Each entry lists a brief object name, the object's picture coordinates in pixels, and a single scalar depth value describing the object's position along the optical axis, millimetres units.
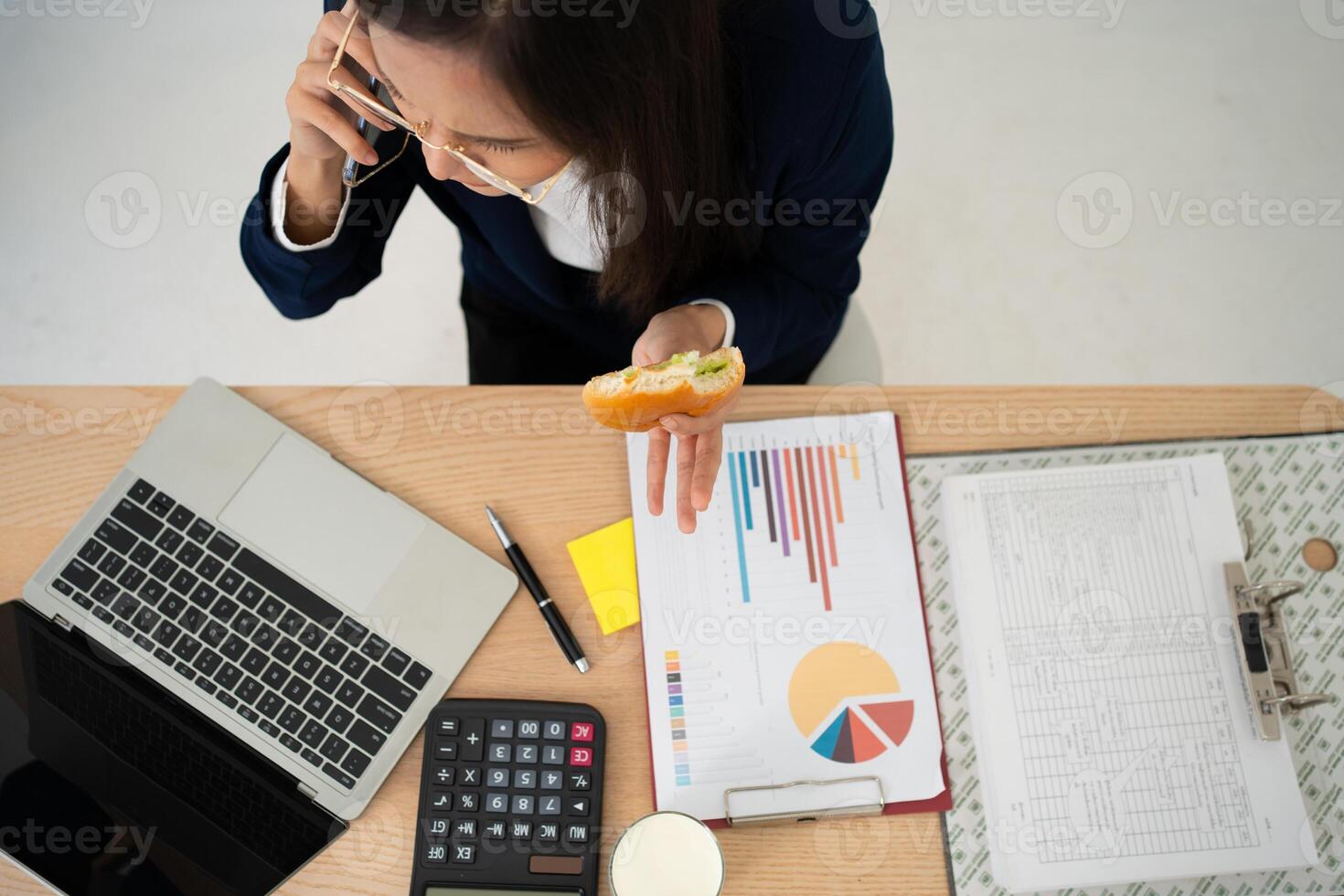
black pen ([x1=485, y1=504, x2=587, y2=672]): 860
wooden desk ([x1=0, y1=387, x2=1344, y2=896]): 819
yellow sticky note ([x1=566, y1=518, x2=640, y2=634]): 879
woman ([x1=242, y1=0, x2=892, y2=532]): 654
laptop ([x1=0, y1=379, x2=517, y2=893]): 800
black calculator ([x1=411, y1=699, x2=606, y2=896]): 793
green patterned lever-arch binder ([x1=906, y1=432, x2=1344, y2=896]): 827
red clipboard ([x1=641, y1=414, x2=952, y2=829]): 833
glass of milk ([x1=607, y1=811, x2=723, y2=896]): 738
